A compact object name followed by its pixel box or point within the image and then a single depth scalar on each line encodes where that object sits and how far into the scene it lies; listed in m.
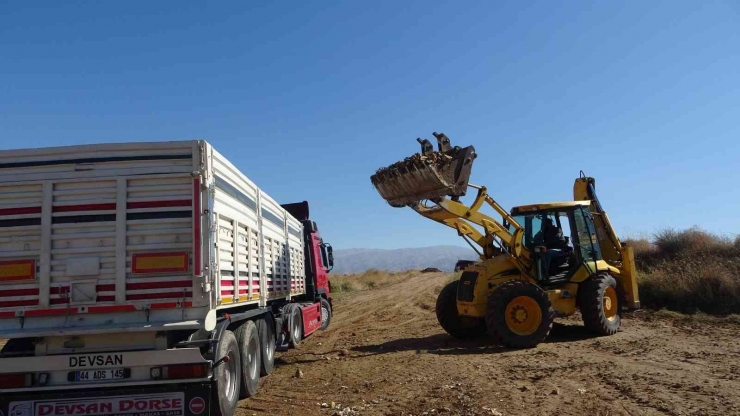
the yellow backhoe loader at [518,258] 10.30
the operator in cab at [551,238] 11.75
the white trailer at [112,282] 5.71
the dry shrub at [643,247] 22.38
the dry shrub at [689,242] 19.91
